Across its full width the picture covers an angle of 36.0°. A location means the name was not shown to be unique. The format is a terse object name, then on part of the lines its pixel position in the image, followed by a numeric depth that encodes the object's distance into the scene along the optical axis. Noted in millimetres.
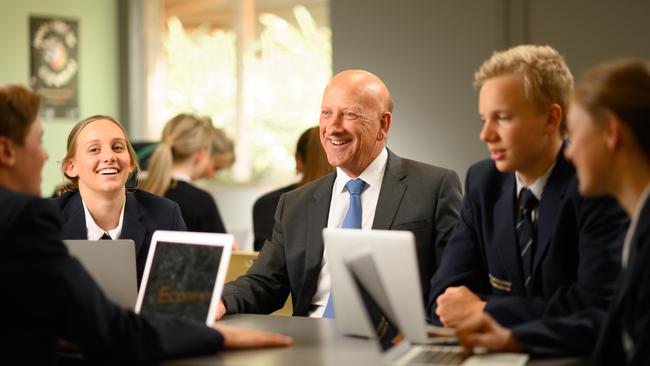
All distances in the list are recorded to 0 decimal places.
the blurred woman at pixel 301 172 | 4621
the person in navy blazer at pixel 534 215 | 2518
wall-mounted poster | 8273
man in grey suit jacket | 3395
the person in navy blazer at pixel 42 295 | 2207
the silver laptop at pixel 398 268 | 2311
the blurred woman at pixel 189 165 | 4984
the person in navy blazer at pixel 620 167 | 2109
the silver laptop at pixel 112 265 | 2768
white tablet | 2637
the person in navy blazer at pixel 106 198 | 3574
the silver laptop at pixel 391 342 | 2207
